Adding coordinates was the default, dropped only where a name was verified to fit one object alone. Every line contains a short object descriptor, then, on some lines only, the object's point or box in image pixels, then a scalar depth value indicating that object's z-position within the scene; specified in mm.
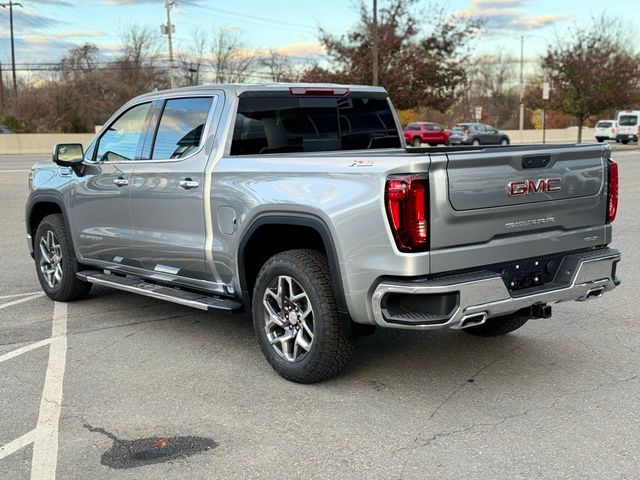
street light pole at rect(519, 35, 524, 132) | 61647
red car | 46000
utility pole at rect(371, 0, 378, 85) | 33500
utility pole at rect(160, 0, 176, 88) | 50438
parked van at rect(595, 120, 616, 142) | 52188
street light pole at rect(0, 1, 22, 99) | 61856
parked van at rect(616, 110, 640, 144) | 49938
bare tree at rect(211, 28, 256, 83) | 59344
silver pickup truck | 3898
